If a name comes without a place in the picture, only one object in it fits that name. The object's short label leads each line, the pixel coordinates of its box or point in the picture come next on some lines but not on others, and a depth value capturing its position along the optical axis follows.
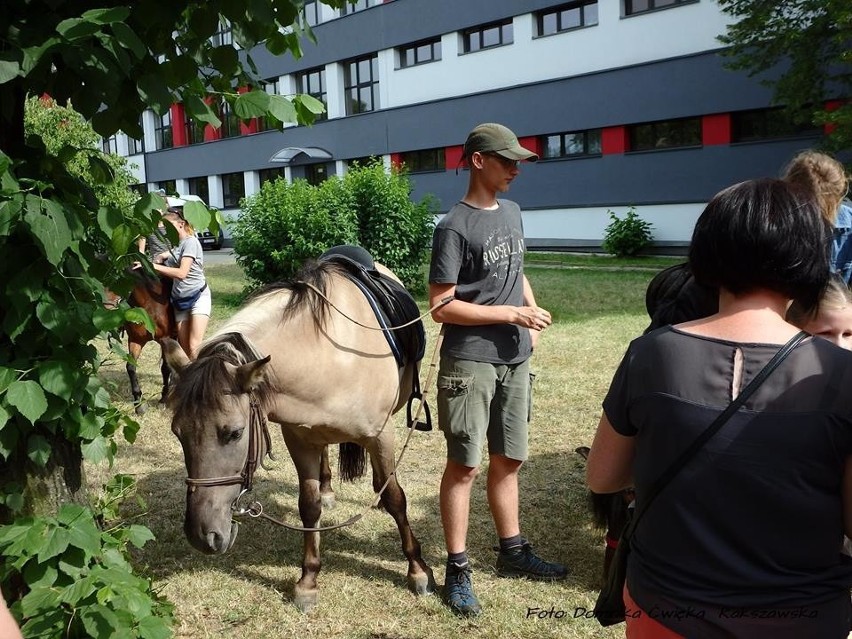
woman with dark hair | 1.46
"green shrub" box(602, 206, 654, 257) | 19.95
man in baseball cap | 3.27
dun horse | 2.79
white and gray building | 18.88
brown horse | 6.70
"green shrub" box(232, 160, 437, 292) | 12.69
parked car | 29.83
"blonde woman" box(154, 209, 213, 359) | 6.41
